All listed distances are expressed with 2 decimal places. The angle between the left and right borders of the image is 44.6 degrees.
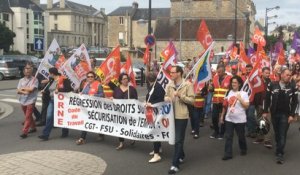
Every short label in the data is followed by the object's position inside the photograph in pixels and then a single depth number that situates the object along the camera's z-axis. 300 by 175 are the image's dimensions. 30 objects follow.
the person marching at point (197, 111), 8.20
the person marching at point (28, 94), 8.07
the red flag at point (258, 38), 13.25
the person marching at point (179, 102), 5.91
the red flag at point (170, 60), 7.91
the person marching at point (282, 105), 6.43
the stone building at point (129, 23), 79.58
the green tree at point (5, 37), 56.78
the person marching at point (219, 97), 8.17
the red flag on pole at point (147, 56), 13.05
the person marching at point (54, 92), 7.77
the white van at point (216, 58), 21.79
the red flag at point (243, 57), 11.27
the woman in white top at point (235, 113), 6.57
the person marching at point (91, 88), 7.56
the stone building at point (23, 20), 75.91
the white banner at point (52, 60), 8.78
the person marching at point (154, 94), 6.25
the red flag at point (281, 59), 12.35
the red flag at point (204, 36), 9.54
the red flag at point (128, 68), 8.61
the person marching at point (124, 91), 7.11
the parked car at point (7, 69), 25.03
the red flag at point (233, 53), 15.84
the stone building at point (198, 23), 60.12
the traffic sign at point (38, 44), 17.06
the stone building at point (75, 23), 106.40
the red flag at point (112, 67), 8.43
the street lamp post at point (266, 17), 42.65
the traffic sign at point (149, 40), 16.18
